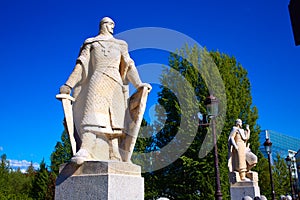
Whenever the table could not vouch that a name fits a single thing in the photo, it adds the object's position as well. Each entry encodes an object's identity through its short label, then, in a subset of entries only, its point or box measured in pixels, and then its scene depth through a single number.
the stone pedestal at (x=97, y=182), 4.63
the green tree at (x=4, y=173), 32.55
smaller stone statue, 12.74
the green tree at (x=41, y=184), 34.53
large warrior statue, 5.28
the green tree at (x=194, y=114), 20.66
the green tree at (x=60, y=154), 35.40
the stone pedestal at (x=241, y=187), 11.93
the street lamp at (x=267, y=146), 17.38
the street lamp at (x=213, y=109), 10.27
